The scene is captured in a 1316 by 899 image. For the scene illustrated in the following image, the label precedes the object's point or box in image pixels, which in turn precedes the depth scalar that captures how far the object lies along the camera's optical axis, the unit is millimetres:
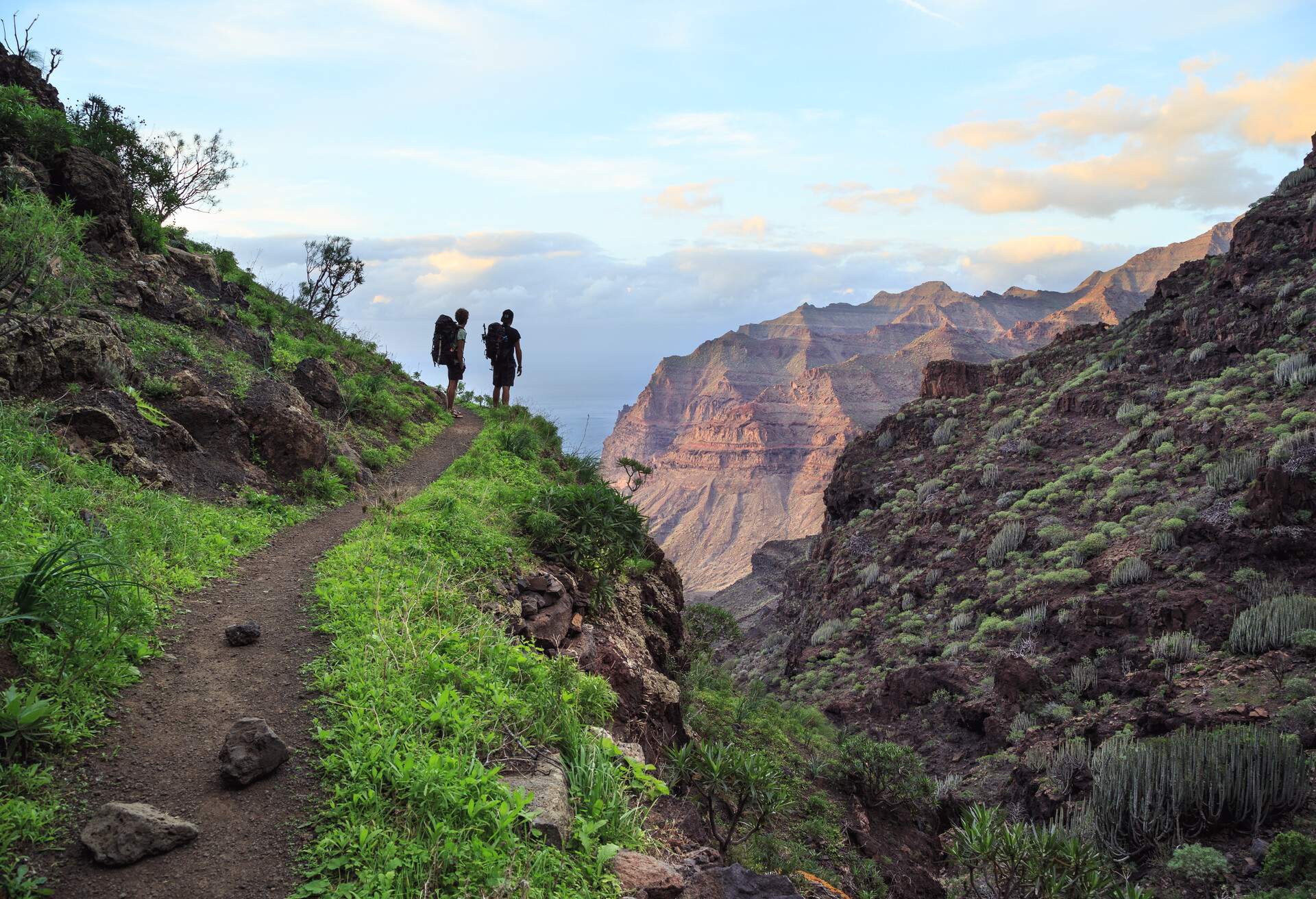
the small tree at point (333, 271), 22484
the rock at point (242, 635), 4258
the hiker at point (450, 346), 14398
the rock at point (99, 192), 9539
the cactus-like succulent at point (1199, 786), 7262
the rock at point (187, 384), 7966
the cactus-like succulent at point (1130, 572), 14016
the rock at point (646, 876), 2998
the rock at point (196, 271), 11625
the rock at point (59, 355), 6109
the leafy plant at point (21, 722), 2830
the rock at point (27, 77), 11906
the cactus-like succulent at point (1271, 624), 10547
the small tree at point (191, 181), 16125
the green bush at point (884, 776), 9664
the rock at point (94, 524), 4785
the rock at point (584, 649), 5551
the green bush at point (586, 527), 6660
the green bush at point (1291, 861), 6047
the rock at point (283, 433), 8337
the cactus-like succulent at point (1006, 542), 18625
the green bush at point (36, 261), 5492
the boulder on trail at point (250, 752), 3025
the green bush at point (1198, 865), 6594
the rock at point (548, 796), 3025
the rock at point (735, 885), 3389
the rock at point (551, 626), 5320
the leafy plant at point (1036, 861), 4379
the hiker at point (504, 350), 14211
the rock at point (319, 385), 10734
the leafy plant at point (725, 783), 4891
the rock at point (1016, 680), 12867
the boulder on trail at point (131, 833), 2539
